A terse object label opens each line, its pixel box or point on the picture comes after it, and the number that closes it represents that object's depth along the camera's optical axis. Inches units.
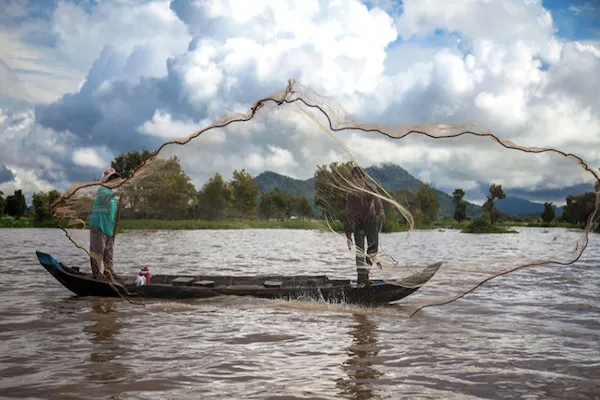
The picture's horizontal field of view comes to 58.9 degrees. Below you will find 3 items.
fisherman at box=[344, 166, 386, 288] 327.9
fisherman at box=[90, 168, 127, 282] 394.6
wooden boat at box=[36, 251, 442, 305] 376.2
